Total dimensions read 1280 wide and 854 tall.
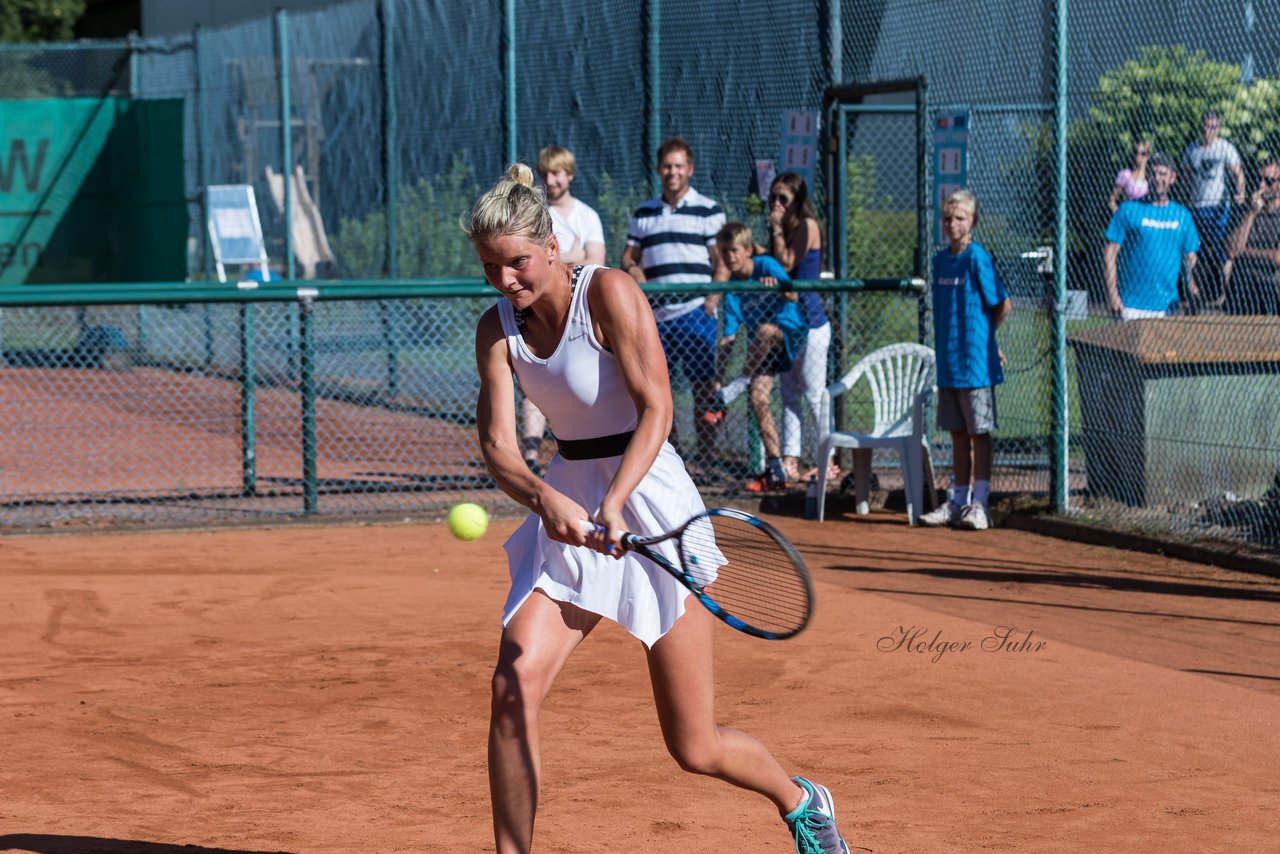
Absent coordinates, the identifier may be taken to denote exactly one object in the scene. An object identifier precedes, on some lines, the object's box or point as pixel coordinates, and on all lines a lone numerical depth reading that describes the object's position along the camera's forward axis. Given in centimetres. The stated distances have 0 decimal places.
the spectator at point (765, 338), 2027
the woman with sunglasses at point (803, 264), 2030
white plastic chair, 1927
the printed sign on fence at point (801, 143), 2200
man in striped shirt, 2022
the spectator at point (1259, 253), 1605
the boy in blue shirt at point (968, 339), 1848
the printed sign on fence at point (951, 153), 1978
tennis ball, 970
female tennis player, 751
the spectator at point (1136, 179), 1759
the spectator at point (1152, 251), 1727
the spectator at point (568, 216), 1880
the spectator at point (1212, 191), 1650
